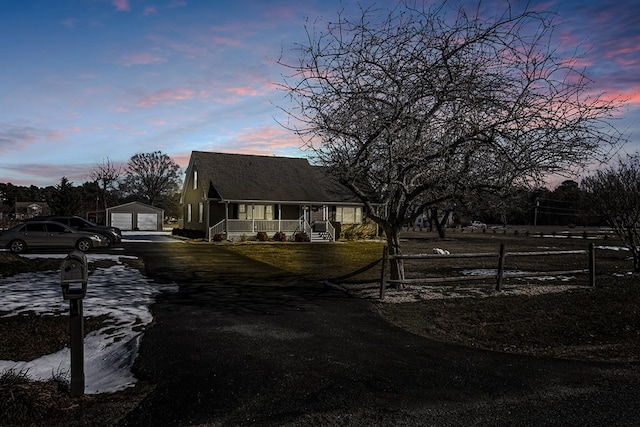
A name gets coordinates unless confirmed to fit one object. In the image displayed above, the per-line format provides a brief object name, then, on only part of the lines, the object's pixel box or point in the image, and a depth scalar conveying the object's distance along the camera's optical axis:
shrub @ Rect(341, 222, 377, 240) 35.31
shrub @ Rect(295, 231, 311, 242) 31.97
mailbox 4.61
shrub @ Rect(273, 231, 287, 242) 31.58
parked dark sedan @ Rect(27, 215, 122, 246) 24.08
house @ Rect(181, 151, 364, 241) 32.31
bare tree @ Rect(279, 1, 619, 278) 8.91
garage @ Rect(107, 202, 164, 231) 46.81
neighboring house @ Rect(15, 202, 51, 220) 91.19
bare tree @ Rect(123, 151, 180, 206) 72.38
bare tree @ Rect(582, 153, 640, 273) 16.22
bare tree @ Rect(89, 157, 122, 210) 63.62
